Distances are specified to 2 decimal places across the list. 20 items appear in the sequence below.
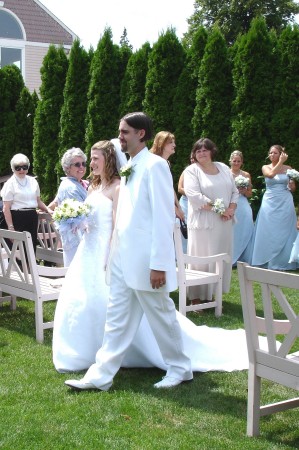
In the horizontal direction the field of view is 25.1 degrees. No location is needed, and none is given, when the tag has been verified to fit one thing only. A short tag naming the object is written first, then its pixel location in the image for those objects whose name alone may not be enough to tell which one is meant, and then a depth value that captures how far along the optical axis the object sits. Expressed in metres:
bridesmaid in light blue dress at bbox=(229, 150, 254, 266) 11.18
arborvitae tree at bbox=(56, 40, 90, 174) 14.39
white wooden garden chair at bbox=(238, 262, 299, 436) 3.80
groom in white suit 4.68
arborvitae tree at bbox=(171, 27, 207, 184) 12.76
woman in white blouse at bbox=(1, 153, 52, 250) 9.27
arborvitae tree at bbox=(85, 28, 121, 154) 13.82
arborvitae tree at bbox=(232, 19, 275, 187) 11.88
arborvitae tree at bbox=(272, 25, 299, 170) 11.60
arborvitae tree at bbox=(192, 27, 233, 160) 12.30
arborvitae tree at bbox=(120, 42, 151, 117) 13.48
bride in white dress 5.48
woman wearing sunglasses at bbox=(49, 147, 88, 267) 7.68
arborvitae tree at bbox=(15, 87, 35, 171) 16.38
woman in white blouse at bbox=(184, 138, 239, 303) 8.24
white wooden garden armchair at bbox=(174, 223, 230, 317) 7.37
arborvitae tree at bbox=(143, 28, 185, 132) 12.94
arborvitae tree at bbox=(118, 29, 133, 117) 14.02
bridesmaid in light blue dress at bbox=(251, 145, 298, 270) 11.18
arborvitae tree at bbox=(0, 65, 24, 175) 16.20
